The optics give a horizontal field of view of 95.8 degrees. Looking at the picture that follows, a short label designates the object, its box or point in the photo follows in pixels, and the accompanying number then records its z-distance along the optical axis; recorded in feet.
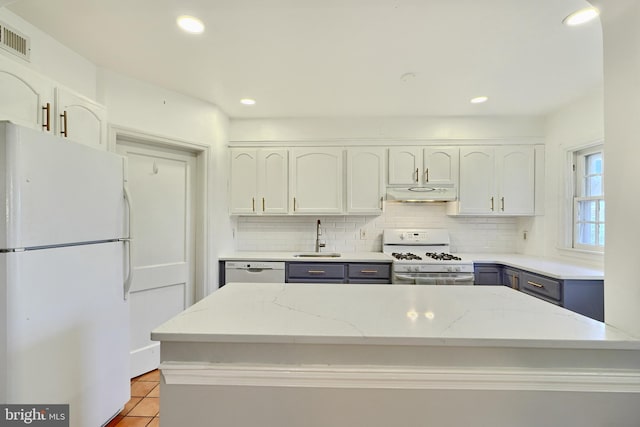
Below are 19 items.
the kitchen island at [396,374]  2.96
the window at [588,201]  8.57
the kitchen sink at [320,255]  10.47
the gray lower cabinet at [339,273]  9.66
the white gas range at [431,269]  9.25
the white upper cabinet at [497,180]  10.34
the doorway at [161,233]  7.86
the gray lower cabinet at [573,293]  7.13
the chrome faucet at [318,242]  11.25
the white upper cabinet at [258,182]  10.67
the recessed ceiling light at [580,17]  5.03
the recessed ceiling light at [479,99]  8.77
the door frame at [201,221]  9.13
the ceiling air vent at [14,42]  5.07
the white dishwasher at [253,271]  9.70
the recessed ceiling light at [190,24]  5.36
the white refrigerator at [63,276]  3.99
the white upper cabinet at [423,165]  10.46
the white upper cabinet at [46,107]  4.81
